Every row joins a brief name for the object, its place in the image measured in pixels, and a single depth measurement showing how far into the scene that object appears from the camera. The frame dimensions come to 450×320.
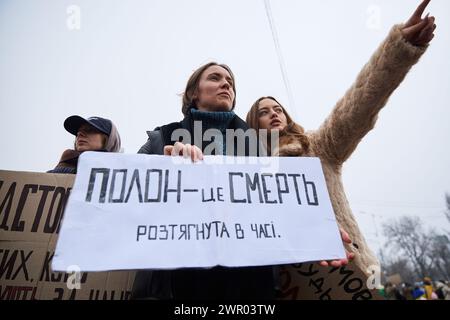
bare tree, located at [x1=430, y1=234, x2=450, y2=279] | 30.61
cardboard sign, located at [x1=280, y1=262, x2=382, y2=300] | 1.26
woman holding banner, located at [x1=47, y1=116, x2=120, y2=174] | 2.03
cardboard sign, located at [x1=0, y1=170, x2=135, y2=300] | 1.32
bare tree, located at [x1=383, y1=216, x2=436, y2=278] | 33.22
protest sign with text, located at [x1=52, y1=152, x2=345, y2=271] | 0.99
